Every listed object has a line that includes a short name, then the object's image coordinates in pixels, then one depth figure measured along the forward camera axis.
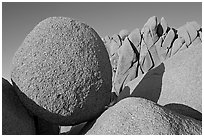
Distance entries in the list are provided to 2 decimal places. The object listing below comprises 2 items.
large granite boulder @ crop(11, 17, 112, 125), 2.56
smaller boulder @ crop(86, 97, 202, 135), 2.36
